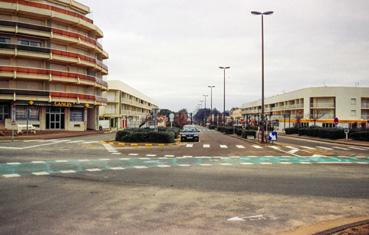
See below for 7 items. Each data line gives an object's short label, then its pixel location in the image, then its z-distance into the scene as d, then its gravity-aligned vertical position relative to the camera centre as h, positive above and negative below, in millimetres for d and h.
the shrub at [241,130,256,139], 36359 -1296
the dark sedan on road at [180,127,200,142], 31689 -1243
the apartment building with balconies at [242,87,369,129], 81000 +3649
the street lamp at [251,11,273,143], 29422 +6875
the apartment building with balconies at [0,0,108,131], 46031 +7973
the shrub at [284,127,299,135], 57053 -1555
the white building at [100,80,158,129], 77288 +3526
